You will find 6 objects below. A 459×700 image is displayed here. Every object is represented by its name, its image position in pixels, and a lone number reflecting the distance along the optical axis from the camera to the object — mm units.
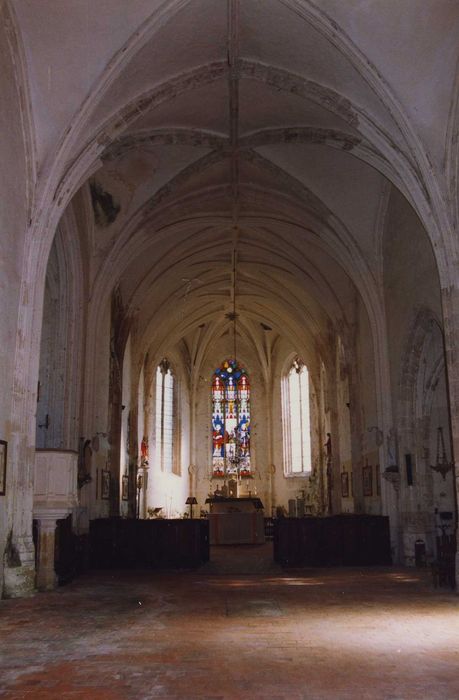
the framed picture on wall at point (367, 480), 16955
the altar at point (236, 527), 21094
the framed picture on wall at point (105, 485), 16672
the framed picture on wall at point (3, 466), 9391
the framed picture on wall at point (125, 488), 20625
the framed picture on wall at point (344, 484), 20127
